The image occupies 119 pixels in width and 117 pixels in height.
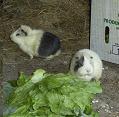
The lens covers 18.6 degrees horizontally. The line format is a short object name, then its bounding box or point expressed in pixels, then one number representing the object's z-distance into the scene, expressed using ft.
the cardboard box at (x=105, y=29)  11.41
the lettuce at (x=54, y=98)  5.43
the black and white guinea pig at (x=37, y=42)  11.75
